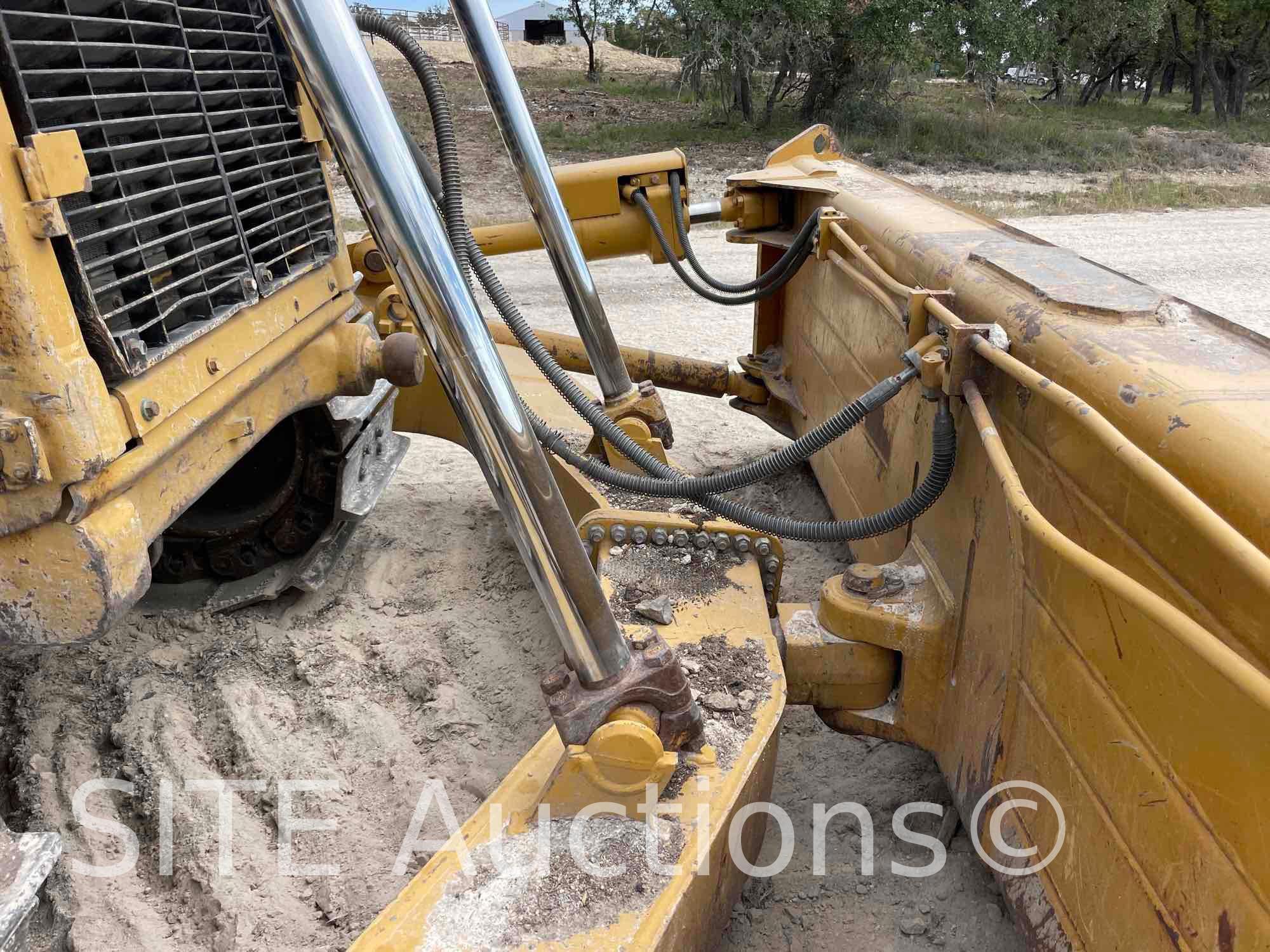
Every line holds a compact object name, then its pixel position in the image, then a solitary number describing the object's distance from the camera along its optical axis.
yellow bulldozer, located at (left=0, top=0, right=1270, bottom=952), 1.23
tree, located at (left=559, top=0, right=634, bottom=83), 18.28
